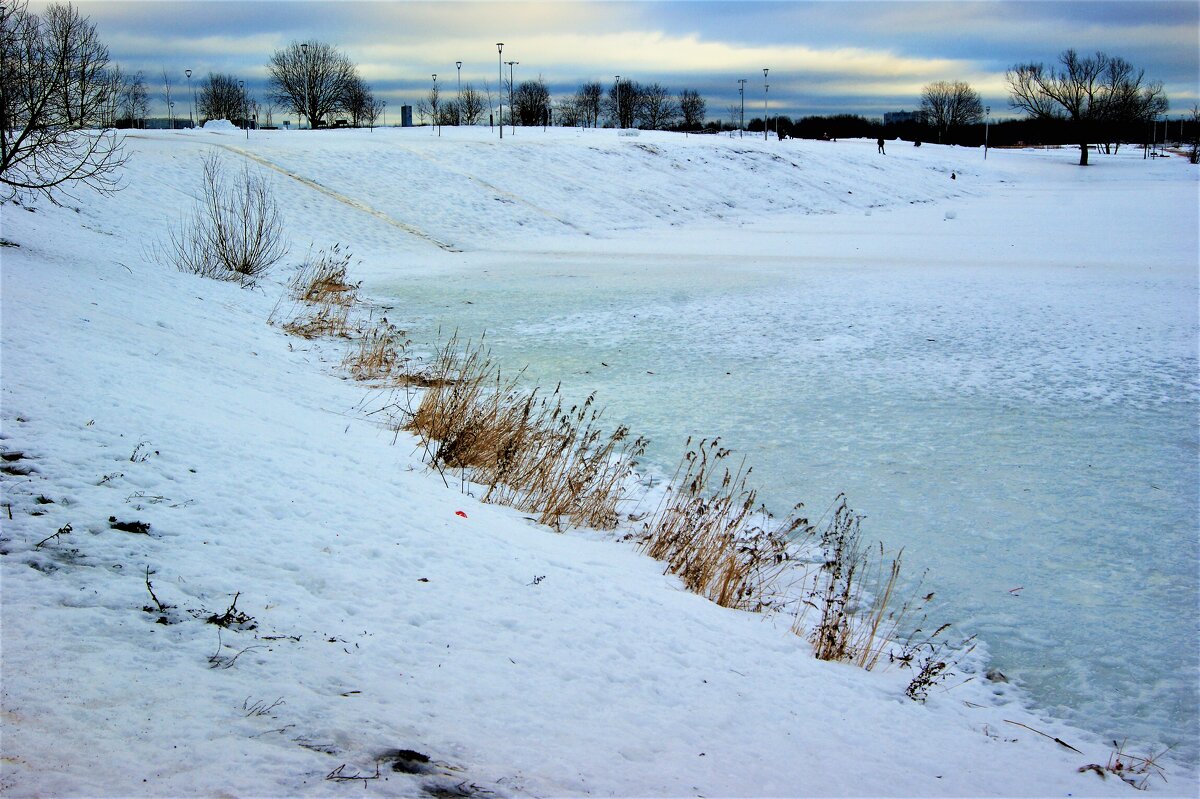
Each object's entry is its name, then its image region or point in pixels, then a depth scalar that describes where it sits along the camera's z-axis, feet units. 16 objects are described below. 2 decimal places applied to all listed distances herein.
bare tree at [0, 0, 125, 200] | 38.96
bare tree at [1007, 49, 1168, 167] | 270.87
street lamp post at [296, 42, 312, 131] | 252.21
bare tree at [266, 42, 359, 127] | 256.93
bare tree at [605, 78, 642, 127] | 302.86
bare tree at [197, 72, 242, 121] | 287.69
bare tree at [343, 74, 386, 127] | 268.82
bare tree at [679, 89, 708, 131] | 336.49
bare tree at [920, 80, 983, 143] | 390.62
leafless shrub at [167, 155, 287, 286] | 53.26
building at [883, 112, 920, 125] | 479.00
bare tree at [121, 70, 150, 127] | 199.21
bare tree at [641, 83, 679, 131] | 327.26
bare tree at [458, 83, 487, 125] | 292.73
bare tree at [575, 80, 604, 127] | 319.88
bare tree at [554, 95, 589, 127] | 328.29
